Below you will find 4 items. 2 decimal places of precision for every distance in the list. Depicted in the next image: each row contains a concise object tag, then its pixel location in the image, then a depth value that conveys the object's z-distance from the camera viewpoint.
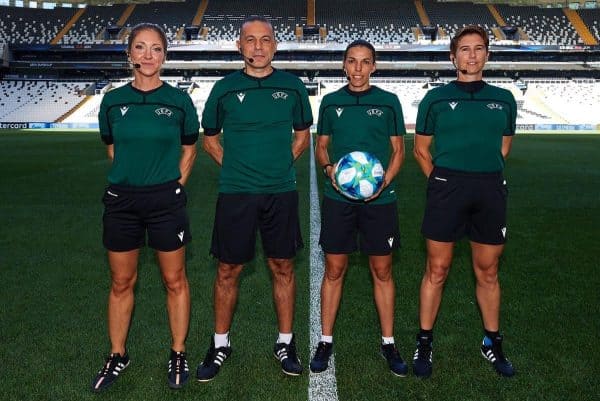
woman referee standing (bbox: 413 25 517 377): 3.25
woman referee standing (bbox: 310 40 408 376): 3.41
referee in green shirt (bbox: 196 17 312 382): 3.28
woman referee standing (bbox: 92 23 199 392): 3.05
